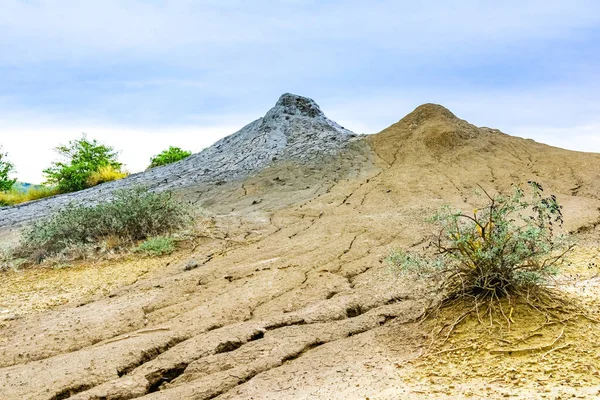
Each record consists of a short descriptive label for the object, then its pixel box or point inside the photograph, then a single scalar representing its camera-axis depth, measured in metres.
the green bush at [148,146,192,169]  20.95
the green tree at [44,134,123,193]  17.30
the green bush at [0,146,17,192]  23.14
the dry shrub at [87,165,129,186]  16.45
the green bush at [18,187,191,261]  8.16
